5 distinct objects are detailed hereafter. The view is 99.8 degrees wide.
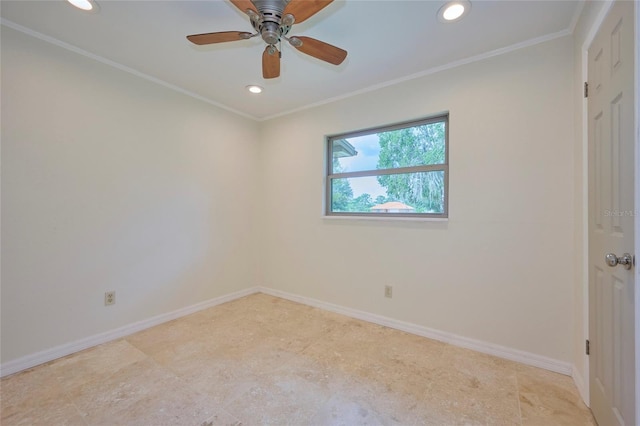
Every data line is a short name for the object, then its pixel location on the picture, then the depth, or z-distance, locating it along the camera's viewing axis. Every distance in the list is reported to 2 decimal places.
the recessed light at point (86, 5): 1.68
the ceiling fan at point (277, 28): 1.32
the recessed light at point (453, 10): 1.67
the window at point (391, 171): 2.53
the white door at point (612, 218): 1.13
